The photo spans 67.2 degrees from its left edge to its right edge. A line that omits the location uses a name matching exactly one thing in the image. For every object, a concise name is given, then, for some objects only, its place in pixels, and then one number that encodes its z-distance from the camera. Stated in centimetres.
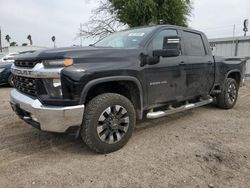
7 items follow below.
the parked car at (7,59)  832
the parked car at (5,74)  758
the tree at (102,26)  1414
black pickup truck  237
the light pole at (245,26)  1266
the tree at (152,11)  1083
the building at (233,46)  927
